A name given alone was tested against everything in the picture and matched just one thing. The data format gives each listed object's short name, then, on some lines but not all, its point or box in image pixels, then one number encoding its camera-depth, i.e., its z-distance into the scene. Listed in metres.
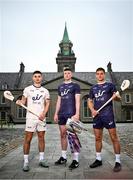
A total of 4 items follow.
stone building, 24.68
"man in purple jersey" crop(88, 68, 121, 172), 2.86
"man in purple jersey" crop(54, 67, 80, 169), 3.01
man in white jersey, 2.90
